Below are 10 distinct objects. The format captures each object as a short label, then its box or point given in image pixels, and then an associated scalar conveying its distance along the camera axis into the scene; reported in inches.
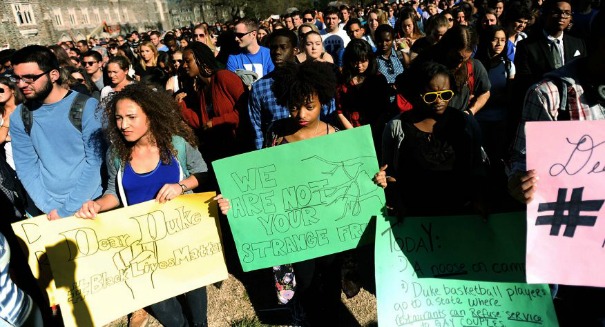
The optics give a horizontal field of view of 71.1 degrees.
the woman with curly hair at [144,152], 103.8
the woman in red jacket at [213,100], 160.2
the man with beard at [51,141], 120.3
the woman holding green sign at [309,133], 105.8
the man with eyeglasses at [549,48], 158.1
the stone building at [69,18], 1540.4
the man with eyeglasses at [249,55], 201.3
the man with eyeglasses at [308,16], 398.9
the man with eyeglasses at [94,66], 244.2
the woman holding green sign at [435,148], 97.8
